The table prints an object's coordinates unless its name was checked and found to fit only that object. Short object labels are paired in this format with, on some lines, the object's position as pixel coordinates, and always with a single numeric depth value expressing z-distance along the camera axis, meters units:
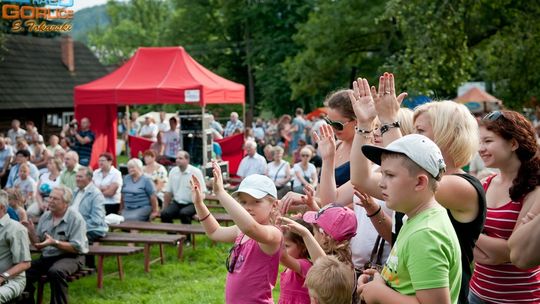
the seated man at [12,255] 6.44
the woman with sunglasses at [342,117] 3.80
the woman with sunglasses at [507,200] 3.09
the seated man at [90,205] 8.43
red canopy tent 14.73
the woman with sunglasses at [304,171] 12.16
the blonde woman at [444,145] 2.72
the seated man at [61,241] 7.25
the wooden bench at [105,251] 7.76
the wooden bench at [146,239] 8.52
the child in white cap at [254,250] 3.64
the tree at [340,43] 29.70
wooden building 28.62
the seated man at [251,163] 13.23
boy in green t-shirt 2.29
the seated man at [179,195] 10.55
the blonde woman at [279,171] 12.54
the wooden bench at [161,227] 9.28
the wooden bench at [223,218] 9.83
